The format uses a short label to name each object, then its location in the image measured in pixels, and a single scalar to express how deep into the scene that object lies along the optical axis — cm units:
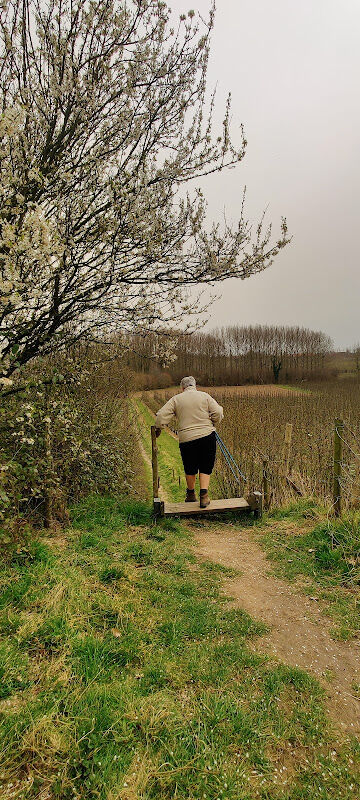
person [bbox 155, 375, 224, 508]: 580
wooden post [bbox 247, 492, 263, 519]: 595
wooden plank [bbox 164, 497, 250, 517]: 568
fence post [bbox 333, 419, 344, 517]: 533
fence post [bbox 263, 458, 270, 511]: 692
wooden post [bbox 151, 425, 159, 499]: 597
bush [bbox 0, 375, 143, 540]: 395
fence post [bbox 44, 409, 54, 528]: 436
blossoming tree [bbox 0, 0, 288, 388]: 388
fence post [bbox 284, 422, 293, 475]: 811
